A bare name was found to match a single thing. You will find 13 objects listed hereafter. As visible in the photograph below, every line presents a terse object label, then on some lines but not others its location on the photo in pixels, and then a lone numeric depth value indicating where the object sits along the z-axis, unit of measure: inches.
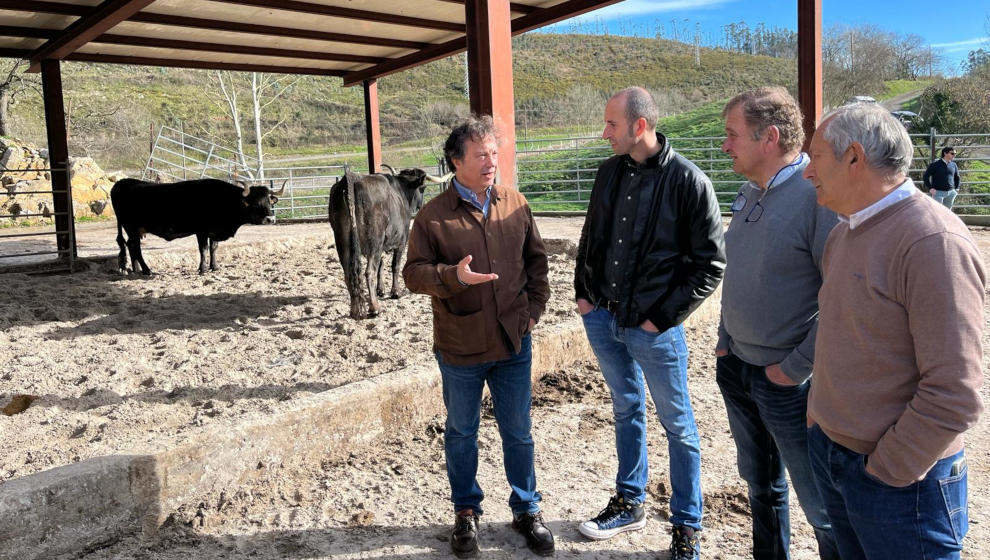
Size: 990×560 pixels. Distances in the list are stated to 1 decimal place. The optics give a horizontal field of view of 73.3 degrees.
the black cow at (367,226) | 248.4
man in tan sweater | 52.2
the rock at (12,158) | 676.7
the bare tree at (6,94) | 871.0
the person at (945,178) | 401.7
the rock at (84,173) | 673.6
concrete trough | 102.7
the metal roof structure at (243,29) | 301.1
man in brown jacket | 101.2
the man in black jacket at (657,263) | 97.0
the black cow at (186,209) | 352.8
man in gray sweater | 80.0
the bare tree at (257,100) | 951.8
